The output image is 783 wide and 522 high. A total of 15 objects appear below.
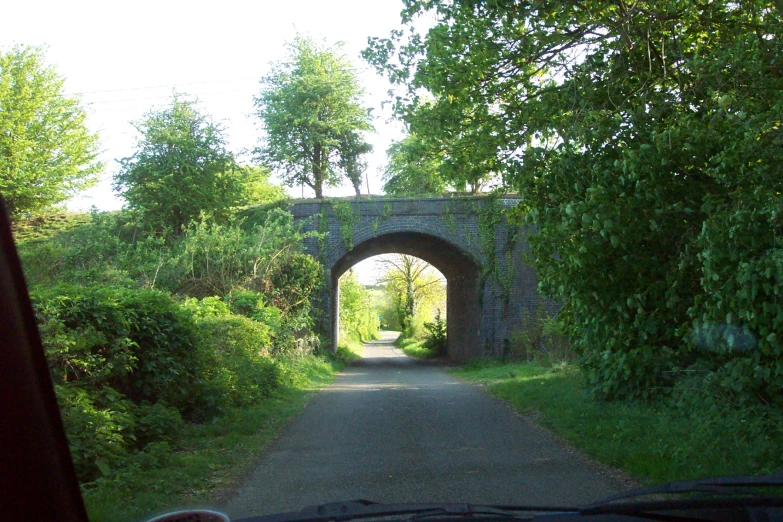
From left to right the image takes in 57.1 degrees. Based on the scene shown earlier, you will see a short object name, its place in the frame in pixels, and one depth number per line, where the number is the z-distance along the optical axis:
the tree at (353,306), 45.61
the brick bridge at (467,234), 24.77
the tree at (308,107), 31.08
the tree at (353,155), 34.00
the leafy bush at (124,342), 7.55
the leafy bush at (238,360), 11.63
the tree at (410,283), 54.41
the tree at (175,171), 25.45
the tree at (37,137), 24.75
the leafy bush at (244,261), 20.51
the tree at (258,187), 28.15
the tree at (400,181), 34.69
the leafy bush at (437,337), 34.72
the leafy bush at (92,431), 6.42
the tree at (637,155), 7.01
